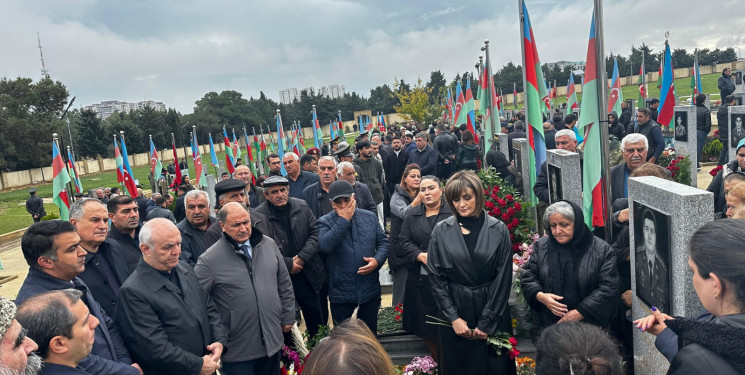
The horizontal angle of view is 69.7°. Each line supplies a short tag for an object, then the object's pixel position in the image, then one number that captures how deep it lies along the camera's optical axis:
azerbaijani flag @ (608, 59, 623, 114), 16.24
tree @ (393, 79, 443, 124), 41.00
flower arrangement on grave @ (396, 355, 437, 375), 4.46
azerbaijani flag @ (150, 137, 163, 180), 19.27
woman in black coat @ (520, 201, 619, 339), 3.79
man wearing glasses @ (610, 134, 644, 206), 5.48
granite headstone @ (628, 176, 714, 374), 3.18
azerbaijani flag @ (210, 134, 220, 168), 19.24
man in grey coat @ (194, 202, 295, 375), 4.04
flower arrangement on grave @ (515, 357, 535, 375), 4.74
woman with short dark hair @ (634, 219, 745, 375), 1.79
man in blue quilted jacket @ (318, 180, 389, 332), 4.89
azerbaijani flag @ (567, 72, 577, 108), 23.06
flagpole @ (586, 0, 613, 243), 4.52
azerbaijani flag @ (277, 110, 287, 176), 22.35
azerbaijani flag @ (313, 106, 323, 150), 20.06
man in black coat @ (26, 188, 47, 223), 16.60
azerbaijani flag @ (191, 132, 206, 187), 15.96
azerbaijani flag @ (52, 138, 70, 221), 10.85
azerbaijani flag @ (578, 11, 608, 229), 4.76
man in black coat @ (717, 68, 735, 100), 17.81
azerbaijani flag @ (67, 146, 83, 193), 14.74
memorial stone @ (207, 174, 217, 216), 12.45
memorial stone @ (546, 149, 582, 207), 5.85
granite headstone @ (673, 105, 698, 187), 10.12
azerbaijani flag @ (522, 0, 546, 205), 7.11
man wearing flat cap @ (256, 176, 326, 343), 5.28
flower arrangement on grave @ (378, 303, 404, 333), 5.79
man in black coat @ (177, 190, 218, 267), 5.24
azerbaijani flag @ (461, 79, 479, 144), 13.86
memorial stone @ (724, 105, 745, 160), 10.45
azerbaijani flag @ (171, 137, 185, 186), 17.14
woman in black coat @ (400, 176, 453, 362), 4.81
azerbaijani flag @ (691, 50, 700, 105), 18.78
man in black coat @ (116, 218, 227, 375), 3.41
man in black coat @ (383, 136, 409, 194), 11.71
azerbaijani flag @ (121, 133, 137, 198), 13.74
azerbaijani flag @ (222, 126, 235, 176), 18.16
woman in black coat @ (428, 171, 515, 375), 3.89
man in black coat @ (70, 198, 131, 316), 4.12
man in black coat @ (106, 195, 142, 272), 4.98
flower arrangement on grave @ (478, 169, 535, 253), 6.34
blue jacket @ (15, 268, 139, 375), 3.05
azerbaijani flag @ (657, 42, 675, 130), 10.84
